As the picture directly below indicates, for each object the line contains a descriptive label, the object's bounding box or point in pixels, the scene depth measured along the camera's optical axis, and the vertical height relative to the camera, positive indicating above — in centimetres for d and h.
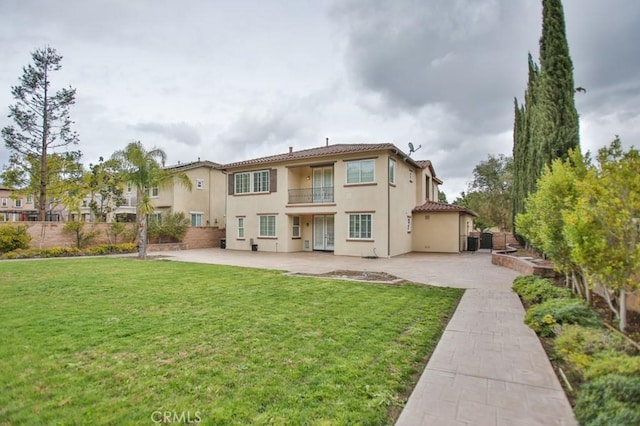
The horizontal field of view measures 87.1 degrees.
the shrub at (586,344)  381 -141
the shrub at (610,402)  260 -145
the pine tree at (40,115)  2322 +782
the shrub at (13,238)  1711 -62
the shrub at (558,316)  520 -140
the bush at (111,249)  1906 -134
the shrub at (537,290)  692 -137
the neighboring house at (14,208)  4178 +272
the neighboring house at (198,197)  2742 +255
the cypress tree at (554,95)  1209 +494
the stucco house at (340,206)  1873 +134
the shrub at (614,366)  309 -133
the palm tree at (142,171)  1772 +298
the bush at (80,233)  1962 -40
